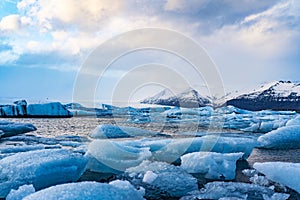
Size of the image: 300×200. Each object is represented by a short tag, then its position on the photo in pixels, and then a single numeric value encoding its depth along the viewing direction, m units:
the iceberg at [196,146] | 4.45
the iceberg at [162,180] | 2.83
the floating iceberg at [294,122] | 9.41
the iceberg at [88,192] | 1.92
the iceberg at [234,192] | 2.68
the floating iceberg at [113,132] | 7.20
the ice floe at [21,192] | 2.27
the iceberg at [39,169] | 2.71
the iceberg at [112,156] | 3.71
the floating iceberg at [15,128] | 8.83
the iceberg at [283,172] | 3.00
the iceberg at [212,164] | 3.48
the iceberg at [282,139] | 5.74
